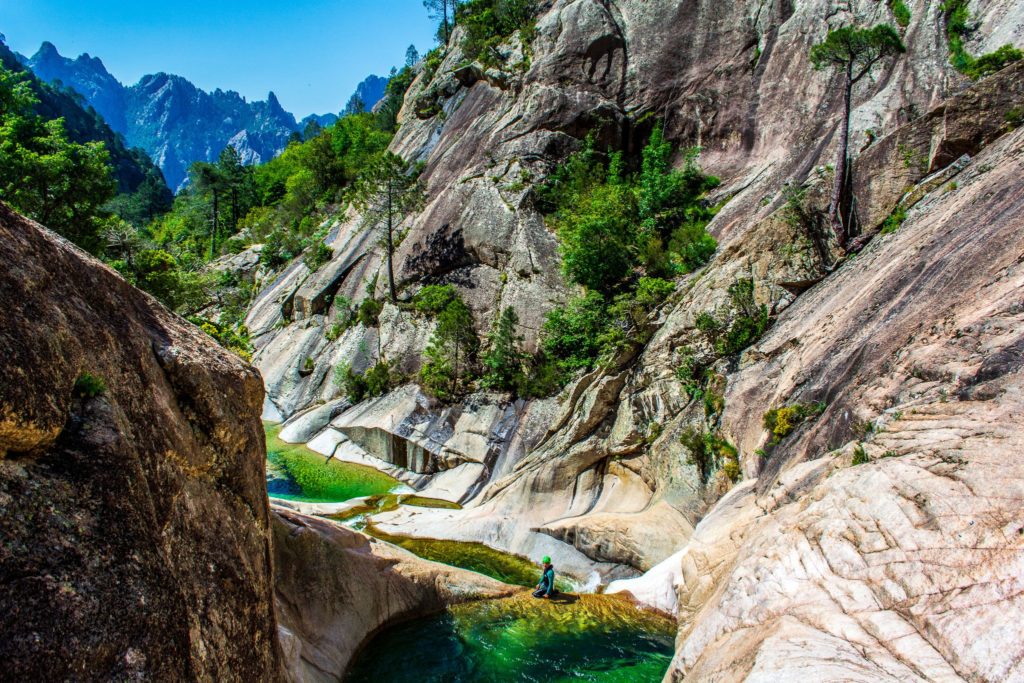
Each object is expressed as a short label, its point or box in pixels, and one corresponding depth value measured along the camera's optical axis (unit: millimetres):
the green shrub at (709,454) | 15648
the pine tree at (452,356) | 29000
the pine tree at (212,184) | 62469
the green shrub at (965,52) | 20922
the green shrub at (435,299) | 32281
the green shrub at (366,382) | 31297
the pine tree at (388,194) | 35875
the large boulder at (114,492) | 4504
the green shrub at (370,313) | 35750
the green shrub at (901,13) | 27297
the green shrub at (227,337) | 27858
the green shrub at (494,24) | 45906
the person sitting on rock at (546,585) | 14430
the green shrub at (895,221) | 17734
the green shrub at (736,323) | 18109
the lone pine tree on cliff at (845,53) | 20031
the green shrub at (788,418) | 13301
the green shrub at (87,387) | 5562
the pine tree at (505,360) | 27688
